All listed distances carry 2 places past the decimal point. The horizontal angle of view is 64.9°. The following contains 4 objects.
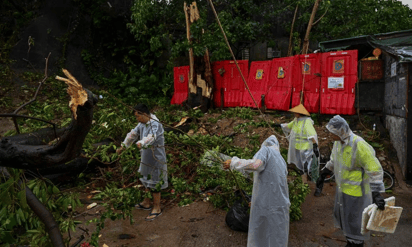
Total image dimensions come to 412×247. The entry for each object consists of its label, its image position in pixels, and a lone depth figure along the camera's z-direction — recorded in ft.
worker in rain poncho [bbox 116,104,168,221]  17.67
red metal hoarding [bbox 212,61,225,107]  42.76
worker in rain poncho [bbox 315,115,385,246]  12.43
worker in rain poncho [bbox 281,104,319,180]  21.22
